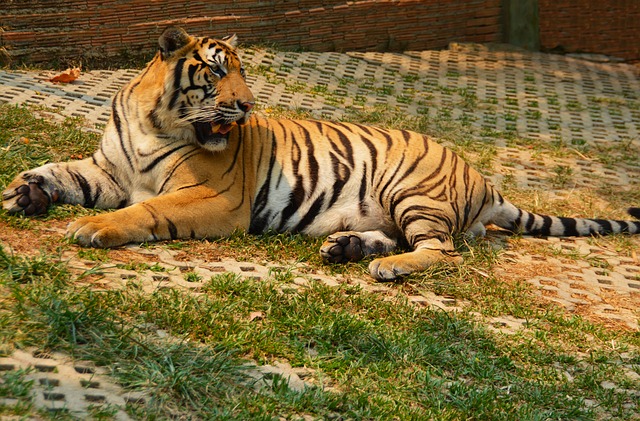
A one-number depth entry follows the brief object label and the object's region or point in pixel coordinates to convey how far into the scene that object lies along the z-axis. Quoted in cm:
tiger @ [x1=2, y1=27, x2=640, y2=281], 1055
